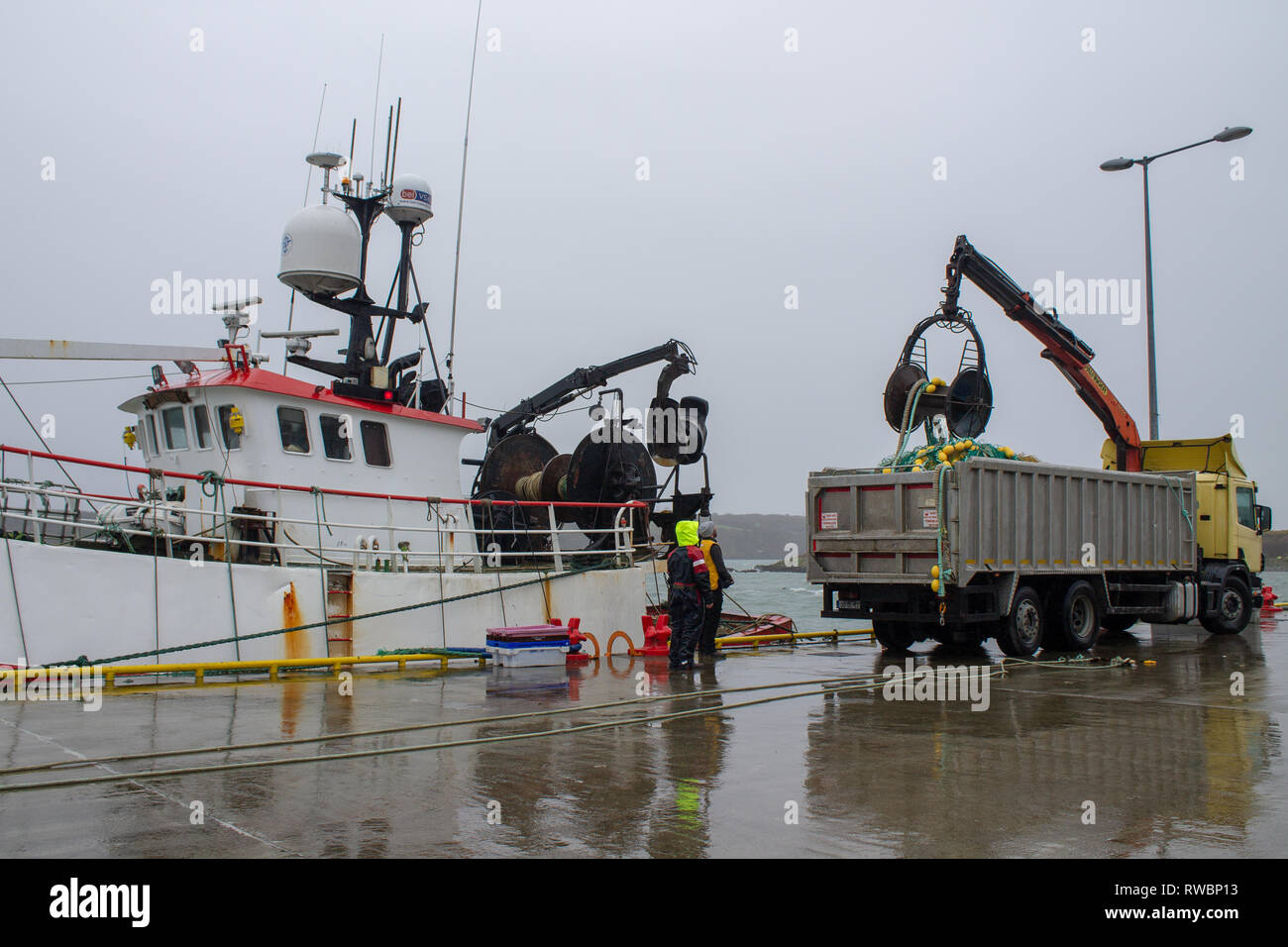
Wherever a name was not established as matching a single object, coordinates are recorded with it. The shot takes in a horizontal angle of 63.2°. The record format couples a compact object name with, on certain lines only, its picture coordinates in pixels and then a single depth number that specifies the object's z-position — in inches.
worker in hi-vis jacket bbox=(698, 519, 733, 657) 486.3
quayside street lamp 706.8
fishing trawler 396.5
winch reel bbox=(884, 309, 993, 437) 623.8
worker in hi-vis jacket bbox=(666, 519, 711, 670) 470.0
